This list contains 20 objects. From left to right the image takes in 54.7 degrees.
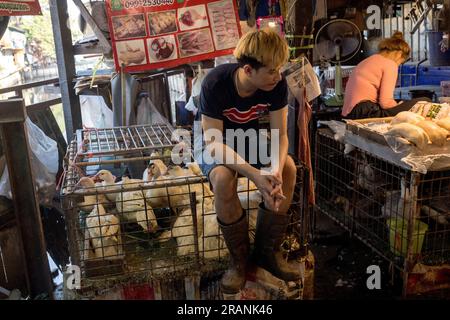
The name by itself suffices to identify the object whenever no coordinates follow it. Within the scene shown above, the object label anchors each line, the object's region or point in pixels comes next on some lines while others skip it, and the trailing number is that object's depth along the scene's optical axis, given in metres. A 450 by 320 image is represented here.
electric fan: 5.97
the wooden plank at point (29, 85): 4.61
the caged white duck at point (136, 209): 2.80
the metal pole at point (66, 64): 4.69
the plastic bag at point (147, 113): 4.79
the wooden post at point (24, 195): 2.89
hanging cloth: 3.38
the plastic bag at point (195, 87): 4.75
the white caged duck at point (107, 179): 3.08
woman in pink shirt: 4.79
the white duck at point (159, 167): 3.19
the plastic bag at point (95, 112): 4.94
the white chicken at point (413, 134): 3.17
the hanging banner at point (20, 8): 4.00
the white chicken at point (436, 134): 3.22
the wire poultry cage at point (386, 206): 3.43
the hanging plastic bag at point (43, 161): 4.48
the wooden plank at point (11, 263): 3.59
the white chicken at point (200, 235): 2.84
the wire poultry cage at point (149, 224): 2.65
